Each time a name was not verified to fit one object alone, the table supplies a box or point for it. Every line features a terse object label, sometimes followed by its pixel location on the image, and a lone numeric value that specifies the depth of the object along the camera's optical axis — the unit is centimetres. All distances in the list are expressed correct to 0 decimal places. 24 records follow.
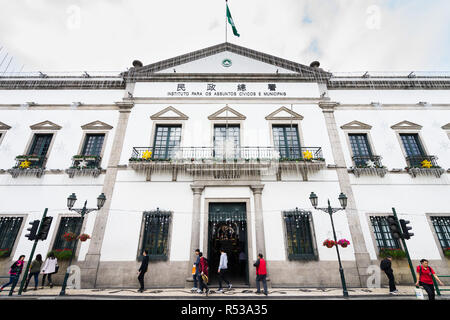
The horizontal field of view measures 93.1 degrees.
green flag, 1407
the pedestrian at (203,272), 847
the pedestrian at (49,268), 973
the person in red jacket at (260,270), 862
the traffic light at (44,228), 891
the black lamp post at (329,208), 949
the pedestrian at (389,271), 858
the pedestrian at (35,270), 944
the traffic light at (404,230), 869
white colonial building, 1056
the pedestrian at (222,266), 906
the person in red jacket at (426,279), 684
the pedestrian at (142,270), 913
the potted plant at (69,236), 996
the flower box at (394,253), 1028
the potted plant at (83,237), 995
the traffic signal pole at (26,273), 831
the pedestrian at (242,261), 1091
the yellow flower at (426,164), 1209
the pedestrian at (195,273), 920
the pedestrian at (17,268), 937
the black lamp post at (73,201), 824
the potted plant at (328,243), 959
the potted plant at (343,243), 958
